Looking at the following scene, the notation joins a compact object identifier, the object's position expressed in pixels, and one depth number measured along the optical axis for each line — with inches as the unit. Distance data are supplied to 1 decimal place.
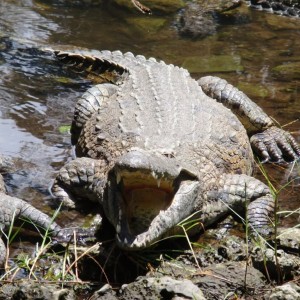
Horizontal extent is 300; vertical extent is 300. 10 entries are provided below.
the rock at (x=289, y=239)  352.5
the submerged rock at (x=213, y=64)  727.7
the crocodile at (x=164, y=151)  352.5
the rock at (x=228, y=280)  321.4
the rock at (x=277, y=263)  331.3
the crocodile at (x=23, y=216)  378.6
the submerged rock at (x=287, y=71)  723.4
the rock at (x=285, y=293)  299.8
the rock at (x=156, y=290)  301.3
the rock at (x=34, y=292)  307.7
